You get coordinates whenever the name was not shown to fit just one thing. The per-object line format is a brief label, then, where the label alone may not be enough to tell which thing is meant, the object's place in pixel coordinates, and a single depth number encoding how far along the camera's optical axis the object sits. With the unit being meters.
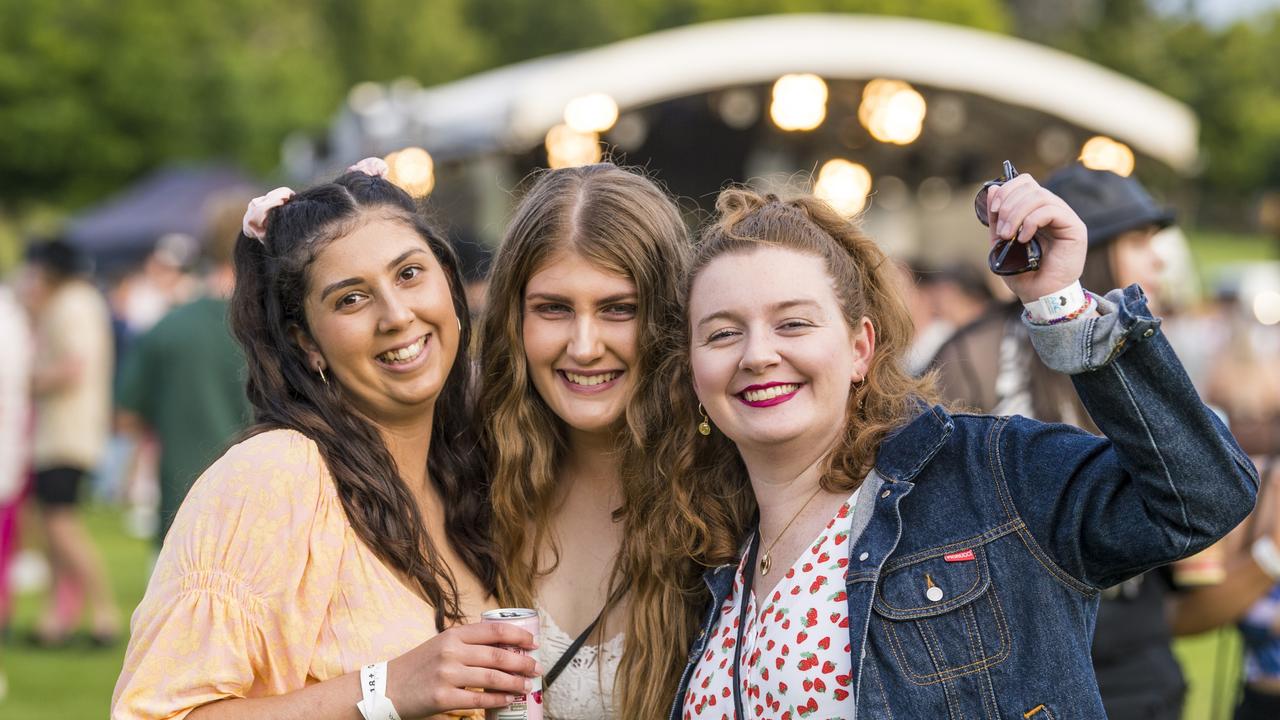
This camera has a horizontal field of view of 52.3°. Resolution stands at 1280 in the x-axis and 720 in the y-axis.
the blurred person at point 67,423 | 8.21
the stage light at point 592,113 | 10.41
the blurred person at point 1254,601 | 3.68
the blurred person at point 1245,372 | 7.90
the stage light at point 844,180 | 12.75
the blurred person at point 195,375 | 6.71
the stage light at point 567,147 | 10.49
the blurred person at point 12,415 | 7.12
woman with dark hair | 2.47
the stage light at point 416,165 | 9.62
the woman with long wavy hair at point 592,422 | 2.96
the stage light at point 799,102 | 11.23
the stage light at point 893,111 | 11.34
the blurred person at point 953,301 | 9.41
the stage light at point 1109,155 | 11.91
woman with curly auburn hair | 2.06
